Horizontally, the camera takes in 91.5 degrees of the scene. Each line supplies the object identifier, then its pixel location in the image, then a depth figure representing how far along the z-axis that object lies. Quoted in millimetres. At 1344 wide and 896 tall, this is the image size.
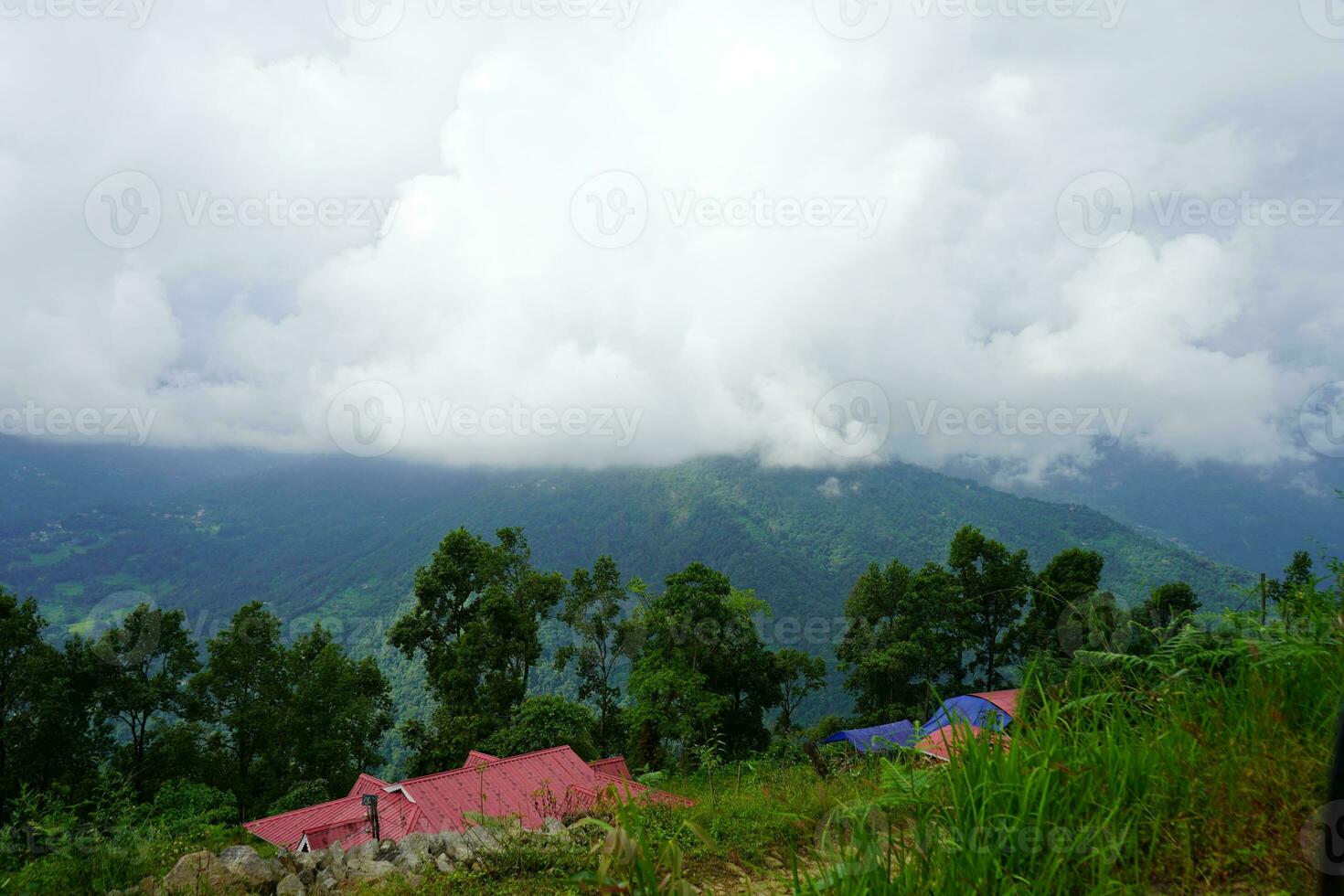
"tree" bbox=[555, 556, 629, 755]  25656
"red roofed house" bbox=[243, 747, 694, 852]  11477
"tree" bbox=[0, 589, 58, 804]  18719
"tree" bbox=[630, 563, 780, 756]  21109
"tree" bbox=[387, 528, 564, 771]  22578
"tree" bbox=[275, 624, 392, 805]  23234
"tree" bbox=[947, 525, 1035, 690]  26188
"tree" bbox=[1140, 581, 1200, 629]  23406
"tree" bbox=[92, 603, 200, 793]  21328
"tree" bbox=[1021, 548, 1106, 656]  24483
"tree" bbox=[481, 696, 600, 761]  19688
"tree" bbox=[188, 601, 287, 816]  22906
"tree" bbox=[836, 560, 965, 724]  25500
